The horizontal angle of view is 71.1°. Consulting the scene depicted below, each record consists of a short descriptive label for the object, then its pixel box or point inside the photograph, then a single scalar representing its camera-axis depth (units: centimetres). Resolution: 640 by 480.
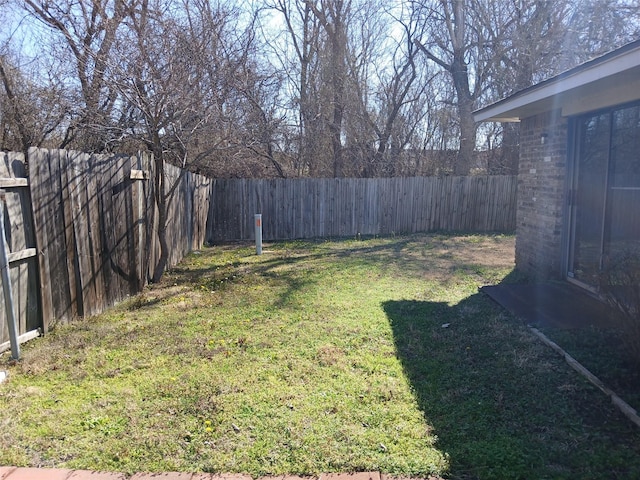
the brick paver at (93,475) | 241
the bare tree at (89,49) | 664
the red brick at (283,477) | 241
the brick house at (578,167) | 491
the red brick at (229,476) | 241
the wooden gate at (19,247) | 391
